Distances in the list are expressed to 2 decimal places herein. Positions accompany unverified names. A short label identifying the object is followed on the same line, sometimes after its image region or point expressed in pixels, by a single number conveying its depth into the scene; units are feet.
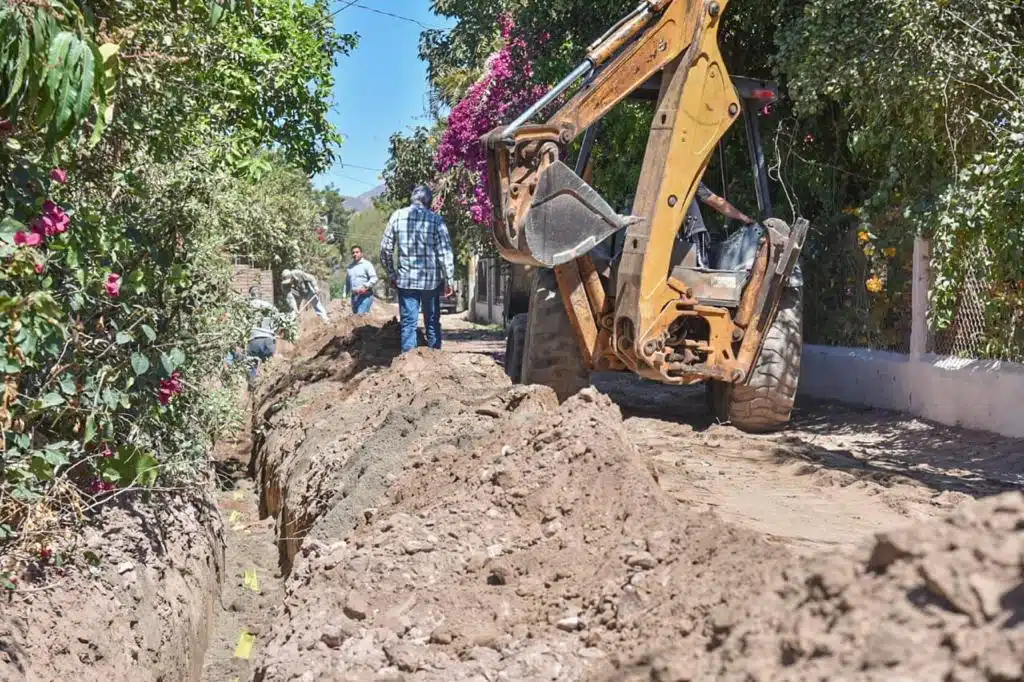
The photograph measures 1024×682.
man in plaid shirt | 37.11
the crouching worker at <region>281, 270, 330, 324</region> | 59.47
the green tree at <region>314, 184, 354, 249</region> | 187.21
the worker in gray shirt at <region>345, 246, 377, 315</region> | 60.29
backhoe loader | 26.45
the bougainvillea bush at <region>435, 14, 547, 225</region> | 50.08
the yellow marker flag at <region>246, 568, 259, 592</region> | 25.18
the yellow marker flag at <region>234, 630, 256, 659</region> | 21.68
